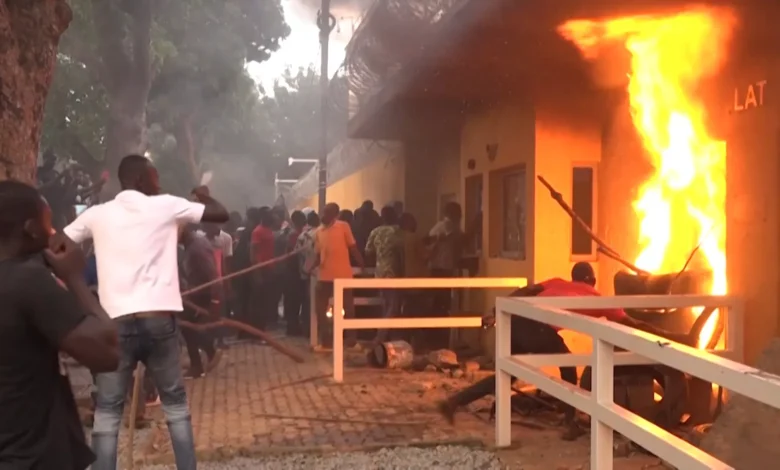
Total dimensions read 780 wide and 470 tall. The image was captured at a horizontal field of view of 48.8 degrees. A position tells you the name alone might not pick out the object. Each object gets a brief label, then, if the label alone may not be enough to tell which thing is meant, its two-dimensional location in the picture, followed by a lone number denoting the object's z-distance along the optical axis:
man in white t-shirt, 4.56
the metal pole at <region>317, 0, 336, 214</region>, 18.67
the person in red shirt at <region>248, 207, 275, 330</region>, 12.42
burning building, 6.53
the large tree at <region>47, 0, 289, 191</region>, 17.78
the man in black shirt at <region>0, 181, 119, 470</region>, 2.78
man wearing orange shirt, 10.82
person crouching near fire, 6.45
